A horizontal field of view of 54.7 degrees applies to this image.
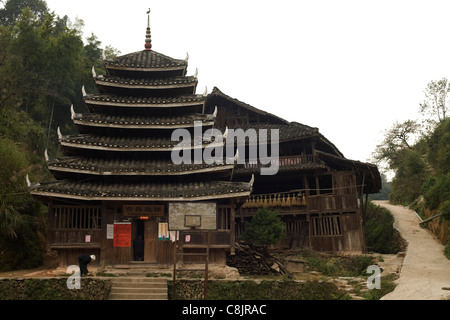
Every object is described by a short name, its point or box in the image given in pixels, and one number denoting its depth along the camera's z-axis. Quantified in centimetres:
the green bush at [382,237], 2880
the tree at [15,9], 4431
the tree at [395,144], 4402
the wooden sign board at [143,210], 1897
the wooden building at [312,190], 2631
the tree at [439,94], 3928
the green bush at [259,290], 1644
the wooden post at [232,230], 1886
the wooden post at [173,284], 1597
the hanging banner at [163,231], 1897
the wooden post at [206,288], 1558
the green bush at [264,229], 2175
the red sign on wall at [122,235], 1883
